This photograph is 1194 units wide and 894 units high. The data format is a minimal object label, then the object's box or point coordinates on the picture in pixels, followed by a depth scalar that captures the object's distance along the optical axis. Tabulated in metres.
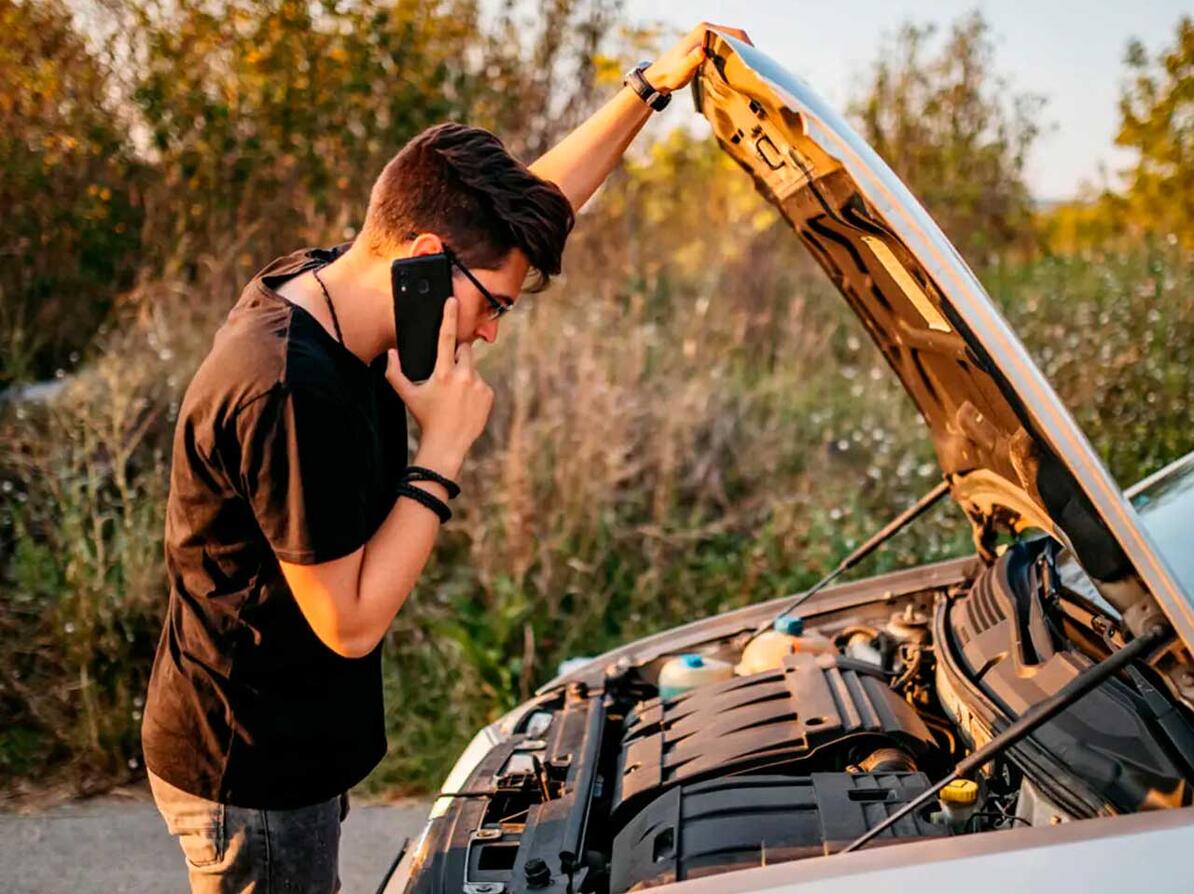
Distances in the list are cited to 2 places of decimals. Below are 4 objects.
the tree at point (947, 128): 9.59
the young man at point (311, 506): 1.79
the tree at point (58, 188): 6.26
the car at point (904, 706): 1.65
